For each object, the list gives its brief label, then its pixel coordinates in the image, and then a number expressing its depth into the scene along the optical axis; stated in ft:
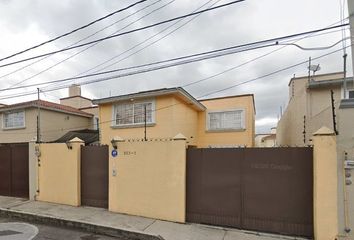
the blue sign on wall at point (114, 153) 27.02
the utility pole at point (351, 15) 16.55
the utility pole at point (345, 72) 26.49
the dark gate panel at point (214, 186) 22.09
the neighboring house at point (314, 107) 18.03
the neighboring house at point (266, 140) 105.60
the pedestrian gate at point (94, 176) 28.09
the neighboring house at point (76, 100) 77.46
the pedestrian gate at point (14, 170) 33.01
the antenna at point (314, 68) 37.78
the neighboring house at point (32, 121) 53.21
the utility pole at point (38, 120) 51.62
